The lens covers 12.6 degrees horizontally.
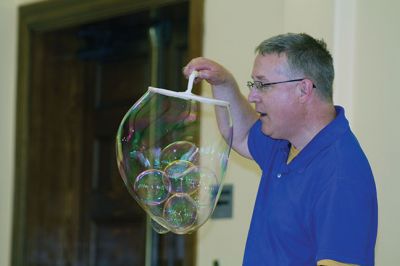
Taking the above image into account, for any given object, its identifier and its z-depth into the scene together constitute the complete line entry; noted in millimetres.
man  3869
